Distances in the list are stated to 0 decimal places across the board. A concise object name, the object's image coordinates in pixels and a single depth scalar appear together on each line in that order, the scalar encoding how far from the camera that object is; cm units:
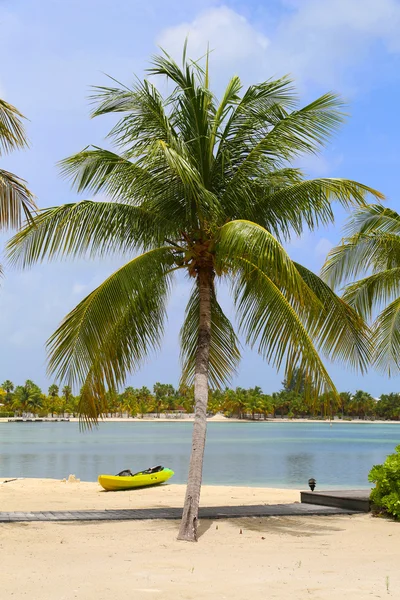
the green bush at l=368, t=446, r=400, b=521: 1217
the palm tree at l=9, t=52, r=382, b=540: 1070
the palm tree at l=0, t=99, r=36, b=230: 1035
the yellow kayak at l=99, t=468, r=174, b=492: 2256
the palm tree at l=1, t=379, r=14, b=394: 16925
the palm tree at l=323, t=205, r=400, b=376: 1551
